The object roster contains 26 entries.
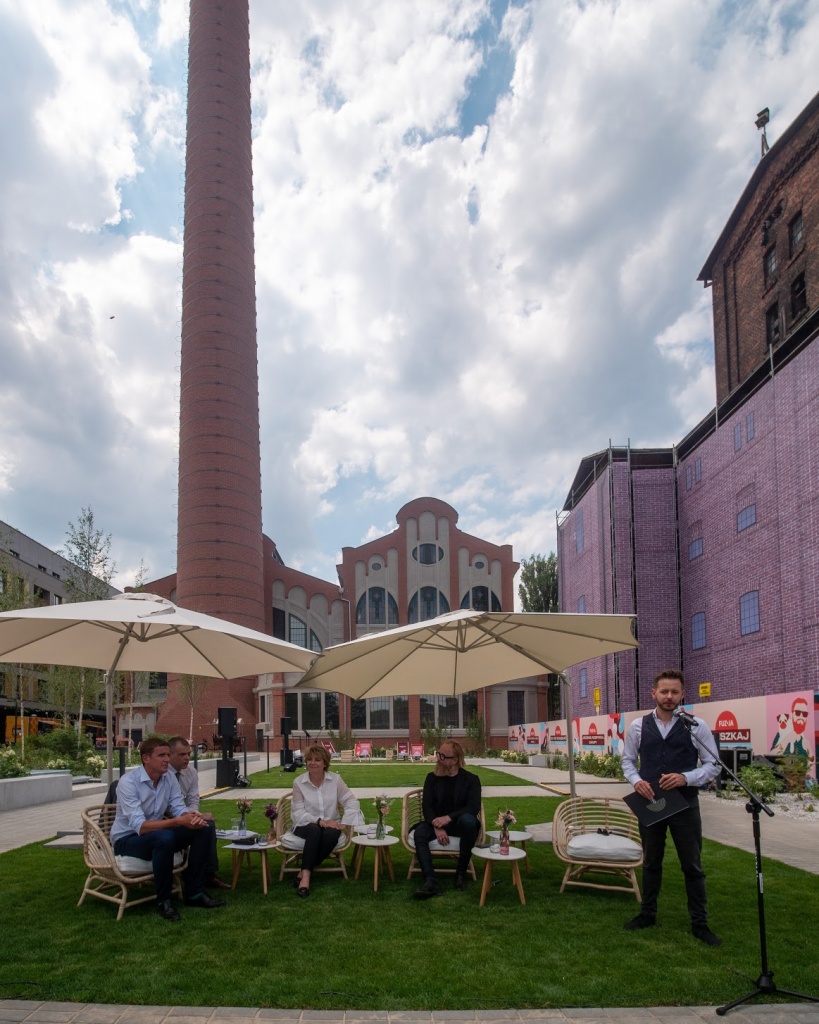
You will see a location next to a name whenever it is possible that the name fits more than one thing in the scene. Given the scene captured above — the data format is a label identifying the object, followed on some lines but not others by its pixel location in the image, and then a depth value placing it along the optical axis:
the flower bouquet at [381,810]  7.46
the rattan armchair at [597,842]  6.57
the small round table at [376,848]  7.10
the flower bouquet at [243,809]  7.70
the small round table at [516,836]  7.10
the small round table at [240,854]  7.03
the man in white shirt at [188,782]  7.21
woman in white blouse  7.17
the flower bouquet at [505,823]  6.57
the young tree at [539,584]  51.47
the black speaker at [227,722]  19.66
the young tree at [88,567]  24.05
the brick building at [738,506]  22.11
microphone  5.34
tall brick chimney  39.50
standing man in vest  5.32
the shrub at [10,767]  15.33
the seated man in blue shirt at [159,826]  6.13
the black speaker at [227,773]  18.78
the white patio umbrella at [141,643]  7.18
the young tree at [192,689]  34.97
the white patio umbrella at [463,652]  7.43
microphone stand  4.16
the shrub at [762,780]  14.05
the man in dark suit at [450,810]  7.04
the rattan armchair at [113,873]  6.12
